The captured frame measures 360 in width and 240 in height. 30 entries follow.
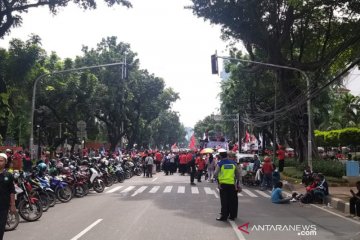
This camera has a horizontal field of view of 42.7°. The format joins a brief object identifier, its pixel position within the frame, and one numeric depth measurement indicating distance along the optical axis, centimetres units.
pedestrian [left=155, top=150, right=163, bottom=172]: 3641
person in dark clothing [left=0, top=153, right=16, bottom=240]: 696
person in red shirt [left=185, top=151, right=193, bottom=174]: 2704
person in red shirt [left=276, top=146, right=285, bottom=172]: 2729
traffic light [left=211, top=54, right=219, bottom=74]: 2156
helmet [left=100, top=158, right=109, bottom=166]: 2222
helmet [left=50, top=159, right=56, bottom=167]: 1695
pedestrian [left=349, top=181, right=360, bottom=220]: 1266
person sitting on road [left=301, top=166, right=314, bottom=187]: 1798
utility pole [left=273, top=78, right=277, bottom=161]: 3452
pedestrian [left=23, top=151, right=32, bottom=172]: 2080
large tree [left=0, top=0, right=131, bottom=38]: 1945
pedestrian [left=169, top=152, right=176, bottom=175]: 3420
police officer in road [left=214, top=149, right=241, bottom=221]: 1143
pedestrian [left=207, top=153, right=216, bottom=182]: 2625
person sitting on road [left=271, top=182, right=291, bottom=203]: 1582
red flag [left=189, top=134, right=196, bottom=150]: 4182
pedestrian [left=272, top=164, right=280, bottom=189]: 1936
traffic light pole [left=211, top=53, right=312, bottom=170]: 2155
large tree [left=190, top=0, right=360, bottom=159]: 2559
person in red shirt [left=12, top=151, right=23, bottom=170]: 1922
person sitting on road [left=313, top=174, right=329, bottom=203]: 1602
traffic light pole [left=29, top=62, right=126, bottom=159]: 2241
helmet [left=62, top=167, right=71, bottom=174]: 1677
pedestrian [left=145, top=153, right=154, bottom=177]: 2992
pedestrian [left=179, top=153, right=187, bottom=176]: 3158
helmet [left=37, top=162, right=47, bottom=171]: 1417
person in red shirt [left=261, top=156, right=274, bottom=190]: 2114
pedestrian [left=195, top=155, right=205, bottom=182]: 2534
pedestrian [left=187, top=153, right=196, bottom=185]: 2338
